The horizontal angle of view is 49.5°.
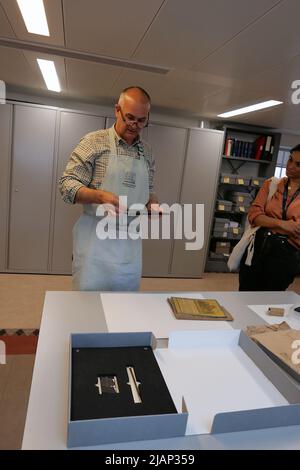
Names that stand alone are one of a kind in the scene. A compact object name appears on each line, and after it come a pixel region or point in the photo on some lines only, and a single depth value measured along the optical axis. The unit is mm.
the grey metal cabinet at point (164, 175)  4230
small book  1281
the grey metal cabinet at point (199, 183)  4340
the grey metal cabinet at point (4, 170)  3832
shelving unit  4844
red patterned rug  2428
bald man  1494
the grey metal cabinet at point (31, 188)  3895
